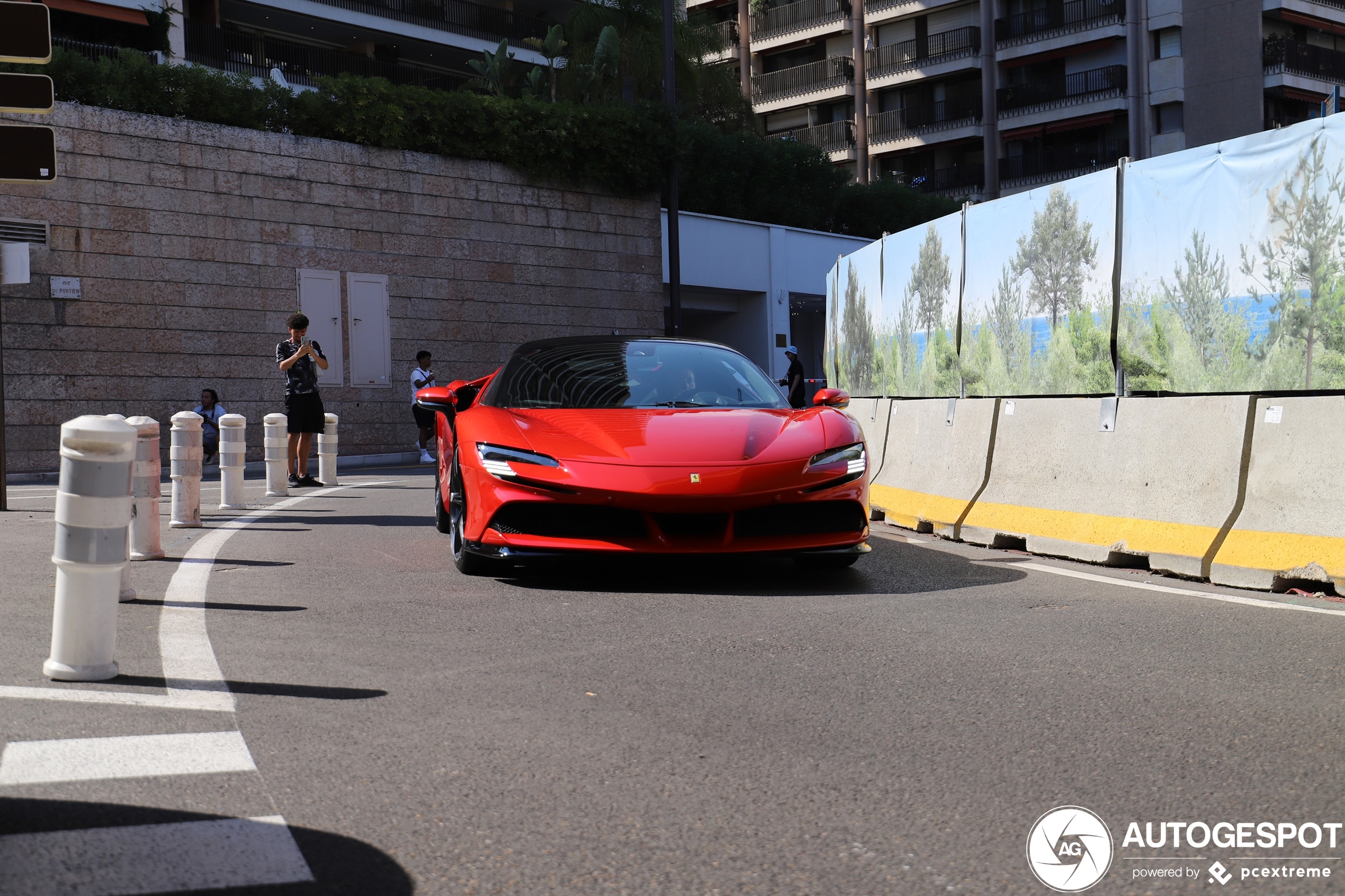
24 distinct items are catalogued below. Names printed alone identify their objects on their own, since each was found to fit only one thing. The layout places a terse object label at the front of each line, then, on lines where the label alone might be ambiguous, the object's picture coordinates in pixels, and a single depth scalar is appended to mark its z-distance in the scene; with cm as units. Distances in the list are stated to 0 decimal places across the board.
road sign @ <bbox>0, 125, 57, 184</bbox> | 1005
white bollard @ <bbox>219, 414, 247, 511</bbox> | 1165
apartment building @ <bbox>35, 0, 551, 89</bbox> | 3491
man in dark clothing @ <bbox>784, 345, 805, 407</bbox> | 2627
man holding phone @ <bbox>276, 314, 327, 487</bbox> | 1440
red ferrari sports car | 680
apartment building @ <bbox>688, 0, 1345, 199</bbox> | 5234
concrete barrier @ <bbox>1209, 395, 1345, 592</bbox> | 660
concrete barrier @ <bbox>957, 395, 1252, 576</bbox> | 727
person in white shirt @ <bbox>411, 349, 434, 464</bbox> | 2212
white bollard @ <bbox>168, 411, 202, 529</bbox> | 1020
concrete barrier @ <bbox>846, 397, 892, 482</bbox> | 1198
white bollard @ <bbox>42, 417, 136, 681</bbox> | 458
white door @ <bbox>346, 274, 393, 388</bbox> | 2555
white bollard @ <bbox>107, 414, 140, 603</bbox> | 645
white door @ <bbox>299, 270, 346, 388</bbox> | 2477
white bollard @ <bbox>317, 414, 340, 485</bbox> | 1655
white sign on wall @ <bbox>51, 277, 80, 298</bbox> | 2141
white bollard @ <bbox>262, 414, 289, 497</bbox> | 1440
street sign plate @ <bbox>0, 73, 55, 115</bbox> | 1023
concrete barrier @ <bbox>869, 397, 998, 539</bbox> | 959
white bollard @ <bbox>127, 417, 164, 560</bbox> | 770
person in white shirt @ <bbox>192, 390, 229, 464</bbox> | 2038
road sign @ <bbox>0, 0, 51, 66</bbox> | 1062
